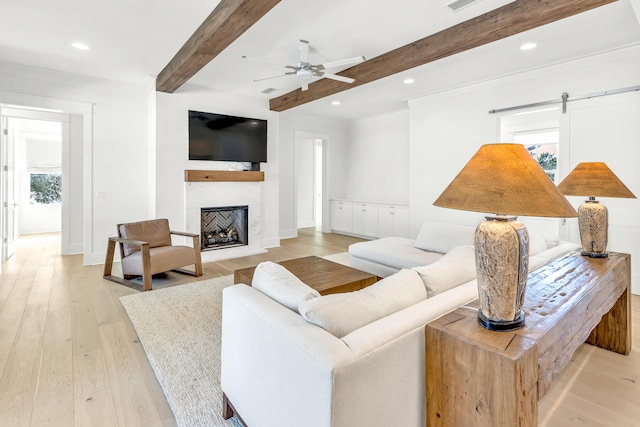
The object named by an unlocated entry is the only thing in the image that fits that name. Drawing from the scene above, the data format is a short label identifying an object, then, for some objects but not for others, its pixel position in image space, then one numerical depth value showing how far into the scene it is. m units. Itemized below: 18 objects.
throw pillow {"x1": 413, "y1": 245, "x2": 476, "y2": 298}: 1.63
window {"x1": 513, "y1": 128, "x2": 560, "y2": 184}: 4.79
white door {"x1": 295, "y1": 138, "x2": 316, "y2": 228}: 9.04
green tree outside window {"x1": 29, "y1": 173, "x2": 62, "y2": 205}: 7.38
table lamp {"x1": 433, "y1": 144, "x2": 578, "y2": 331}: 1.09
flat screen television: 5.12
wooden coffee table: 2.67
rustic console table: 1.04
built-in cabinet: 6.42
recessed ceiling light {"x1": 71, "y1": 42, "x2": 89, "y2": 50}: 3.64
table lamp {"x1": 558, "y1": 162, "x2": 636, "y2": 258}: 2.19
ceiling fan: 3.32
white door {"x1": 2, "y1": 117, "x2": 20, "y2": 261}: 4.66
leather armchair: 3.66
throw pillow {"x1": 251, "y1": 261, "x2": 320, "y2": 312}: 1.41
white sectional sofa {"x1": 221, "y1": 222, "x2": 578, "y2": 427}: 1.03
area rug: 1.75
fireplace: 5.32
